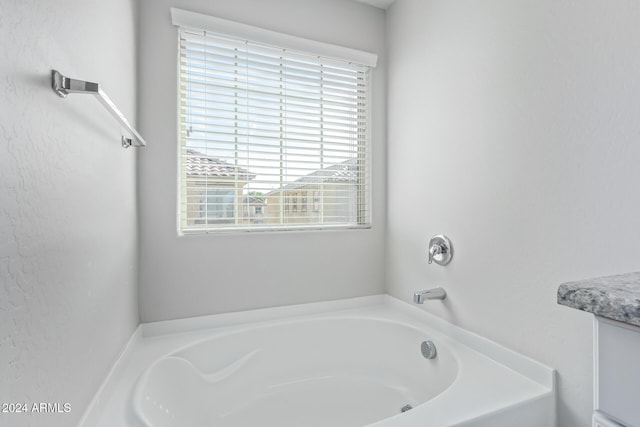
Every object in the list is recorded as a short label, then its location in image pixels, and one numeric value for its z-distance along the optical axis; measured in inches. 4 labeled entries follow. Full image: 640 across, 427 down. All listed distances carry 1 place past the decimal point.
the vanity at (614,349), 20.4
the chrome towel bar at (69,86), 27.7
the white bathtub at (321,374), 41.4
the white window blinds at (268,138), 65.7
